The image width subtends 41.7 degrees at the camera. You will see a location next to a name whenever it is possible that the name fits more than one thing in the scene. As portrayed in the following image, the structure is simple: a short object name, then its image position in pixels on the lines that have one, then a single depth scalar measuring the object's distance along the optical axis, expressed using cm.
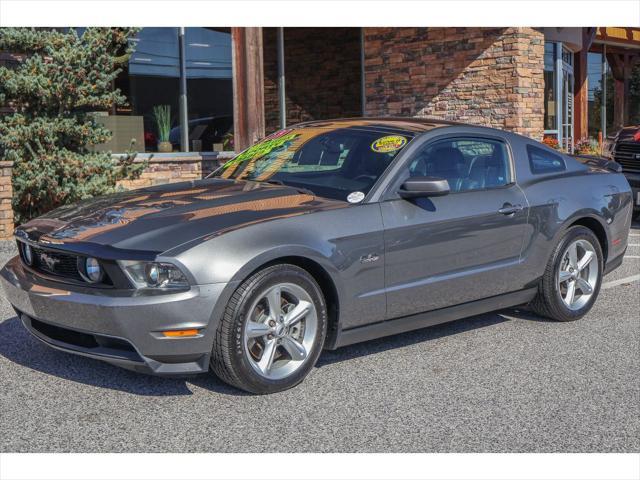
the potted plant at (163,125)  1302
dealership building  1297
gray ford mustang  433
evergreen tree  995
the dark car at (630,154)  1192
